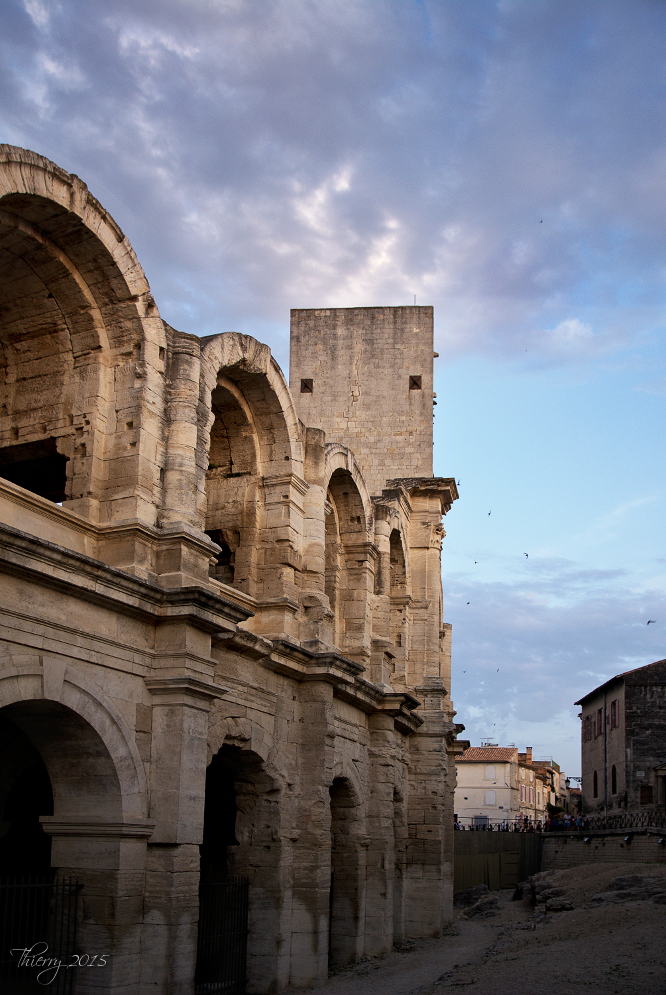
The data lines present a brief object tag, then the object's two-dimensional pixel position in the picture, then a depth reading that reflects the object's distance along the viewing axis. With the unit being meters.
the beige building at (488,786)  57.28
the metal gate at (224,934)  11.88
